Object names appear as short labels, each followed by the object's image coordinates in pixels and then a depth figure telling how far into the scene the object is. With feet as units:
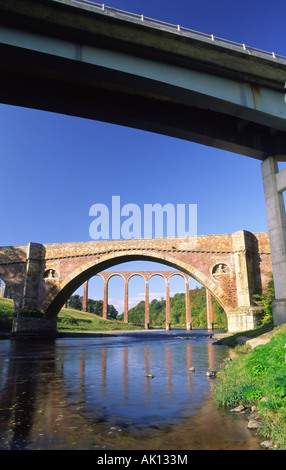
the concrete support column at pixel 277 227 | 38.77
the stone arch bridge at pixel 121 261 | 85.97
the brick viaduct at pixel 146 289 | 190.76
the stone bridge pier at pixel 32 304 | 98.53
